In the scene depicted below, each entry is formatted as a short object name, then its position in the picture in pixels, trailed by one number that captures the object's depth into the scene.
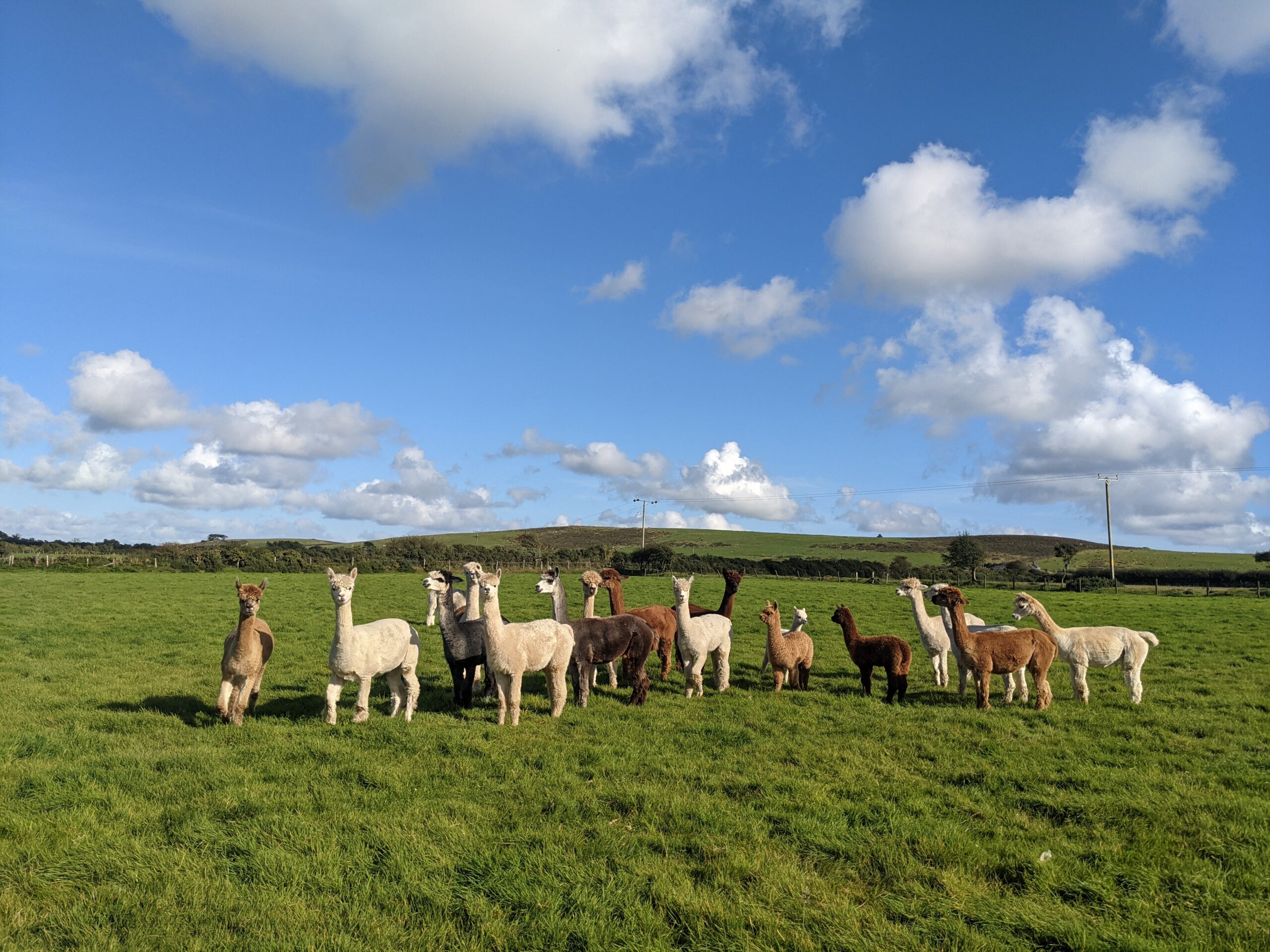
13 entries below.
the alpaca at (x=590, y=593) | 12.30
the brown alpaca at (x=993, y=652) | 10.46
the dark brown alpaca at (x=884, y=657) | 11.14
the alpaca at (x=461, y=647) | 10.21
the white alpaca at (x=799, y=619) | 14.07
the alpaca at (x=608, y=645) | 10.63
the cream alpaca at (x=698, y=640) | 11.30
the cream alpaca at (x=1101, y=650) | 10.97
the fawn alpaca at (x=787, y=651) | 11.82
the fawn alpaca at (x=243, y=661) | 9.06
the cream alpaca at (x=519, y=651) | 9.41
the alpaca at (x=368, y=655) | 8.98
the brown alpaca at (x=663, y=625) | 12.61
